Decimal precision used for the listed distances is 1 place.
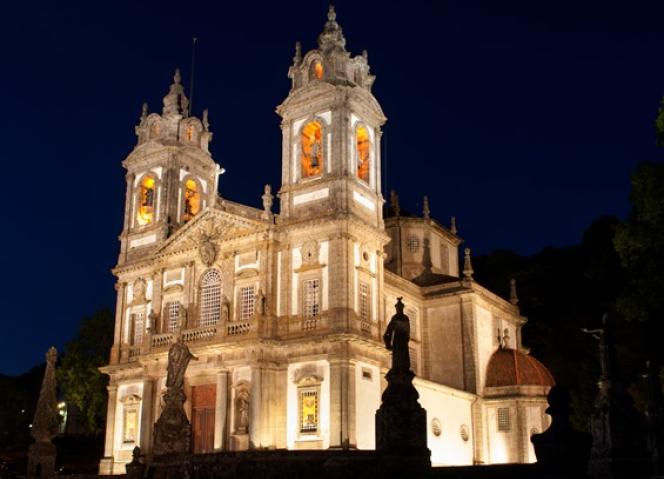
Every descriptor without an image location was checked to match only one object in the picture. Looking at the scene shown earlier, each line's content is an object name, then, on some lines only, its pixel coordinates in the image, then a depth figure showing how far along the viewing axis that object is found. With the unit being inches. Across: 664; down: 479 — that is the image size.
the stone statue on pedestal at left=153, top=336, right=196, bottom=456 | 957.8
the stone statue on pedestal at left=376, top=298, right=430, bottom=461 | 706.2
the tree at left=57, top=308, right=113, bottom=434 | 2069.4
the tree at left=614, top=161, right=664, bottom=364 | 931.3
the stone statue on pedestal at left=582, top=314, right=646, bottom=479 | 606.9
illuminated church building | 1330.0
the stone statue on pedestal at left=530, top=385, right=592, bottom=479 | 625.6
